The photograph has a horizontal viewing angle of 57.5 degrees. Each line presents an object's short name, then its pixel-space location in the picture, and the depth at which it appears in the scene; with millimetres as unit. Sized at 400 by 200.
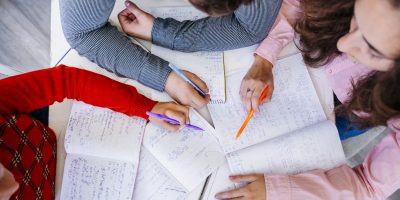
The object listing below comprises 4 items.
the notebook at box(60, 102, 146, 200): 872
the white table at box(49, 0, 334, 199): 925
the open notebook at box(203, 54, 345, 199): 910
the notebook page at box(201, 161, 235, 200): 900
